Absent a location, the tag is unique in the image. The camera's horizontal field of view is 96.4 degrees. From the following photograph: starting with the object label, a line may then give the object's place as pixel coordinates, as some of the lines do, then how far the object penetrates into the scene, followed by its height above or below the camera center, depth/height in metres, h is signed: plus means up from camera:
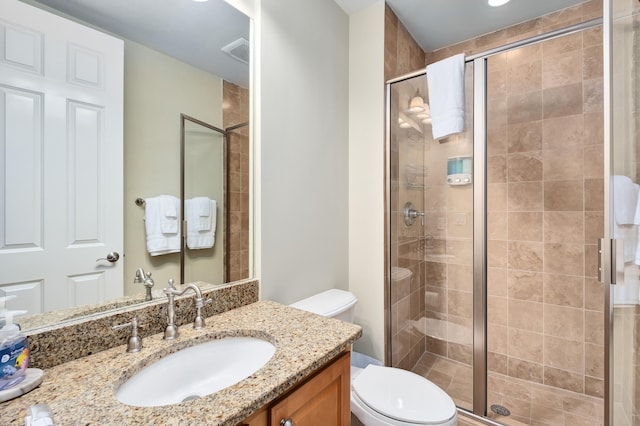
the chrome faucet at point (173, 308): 0.93 -0.33
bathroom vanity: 0.58 -0.40
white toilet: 1.15 -0.81
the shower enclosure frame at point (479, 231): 1.55 -0.10
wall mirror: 0.86 +0.36
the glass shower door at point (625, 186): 1.05 +0.10
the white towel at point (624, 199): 1.04 +0.05
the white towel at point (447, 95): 1.55 +0.66
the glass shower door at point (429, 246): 1.76 -0.23
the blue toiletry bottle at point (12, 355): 0.63 -0.32
